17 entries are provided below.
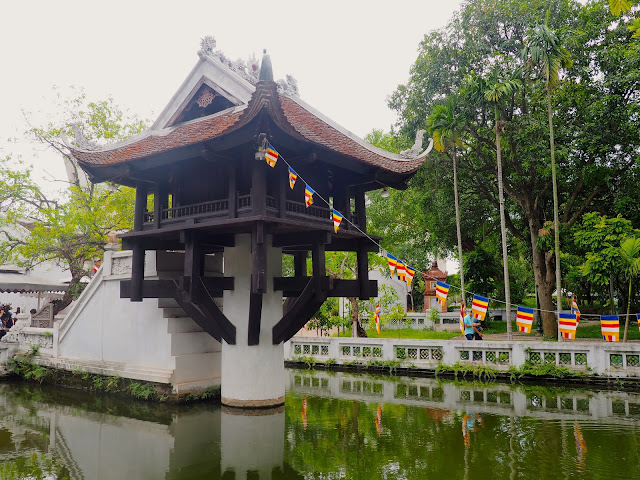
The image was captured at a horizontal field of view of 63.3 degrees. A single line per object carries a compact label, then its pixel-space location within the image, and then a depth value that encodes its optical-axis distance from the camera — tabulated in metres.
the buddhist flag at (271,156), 9.48
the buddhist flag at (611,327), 12.16
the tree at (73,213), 18.56
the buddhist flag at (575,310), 12.49
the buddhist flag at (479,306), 11.97
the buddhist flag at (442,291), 11.96
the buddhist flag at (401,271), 11.41
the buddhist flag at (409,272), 11.35
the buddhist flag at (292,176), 9.95
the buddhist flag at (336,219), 10.41
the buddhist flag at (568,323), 12.38
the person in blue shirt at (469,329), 17.25
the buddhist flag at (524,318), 12.26
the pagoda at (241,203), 10.28
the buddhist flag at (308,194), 10.01
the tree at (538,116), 17.34
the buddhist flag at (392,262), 11.12
